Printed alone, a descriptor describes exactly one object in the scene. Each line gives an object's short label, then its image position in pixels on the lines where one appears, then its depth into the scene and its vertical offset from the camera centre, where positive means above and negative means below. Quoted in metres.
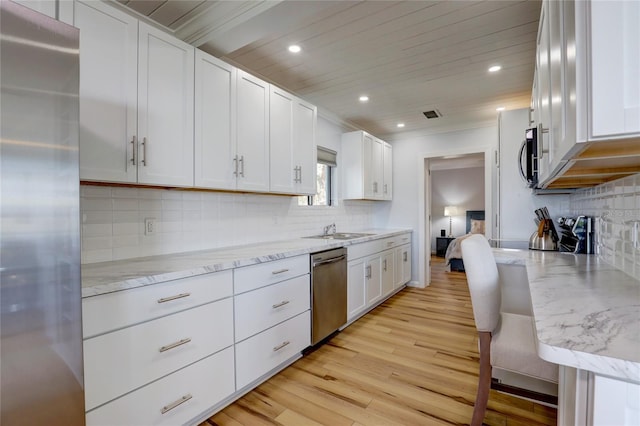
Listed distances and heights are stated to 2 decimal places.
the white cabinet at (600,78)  0.66 +0.31
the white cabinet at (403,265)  4.32 -0.81
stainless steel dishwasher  2.58 -0.74
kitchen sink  3.51 -0.29
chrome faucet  3.80 -0.22
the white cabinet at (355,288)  3.11 -0.82
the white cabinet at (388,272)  3.88 -0.81
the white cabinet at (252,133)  2.33 +0.64
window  3.86 +0.47
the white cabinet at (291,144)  2.65 +0.65
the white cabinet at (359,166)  4.15 +0.65
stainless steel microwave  1.59 +0.32
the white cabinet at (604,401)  0.59 -0.38
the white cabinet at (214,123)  2.03 +0.63
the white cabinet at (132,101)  1.51 +0.63
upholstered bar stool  1.46 -0.62
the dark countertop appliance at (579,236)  2.03 -0.17
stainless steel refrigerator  0.86 -0.03
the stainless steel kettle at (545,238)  2.36 -0.21
